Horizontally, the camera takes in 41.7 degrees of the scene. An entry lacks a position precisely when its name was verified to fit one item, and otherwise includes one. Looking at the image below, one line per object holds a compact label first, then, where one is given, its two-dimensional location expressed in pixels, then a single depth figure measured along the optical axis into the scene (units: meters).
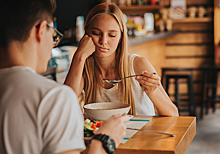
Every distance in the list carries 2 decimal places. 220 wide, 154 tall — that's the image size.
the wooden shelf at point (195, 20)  6.59
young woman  1.72
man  0.73
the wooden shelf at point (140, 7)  6.53
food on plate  1.26
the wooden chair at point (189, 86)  4.87
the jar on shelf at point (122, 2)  6.63
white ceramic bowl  1.41
